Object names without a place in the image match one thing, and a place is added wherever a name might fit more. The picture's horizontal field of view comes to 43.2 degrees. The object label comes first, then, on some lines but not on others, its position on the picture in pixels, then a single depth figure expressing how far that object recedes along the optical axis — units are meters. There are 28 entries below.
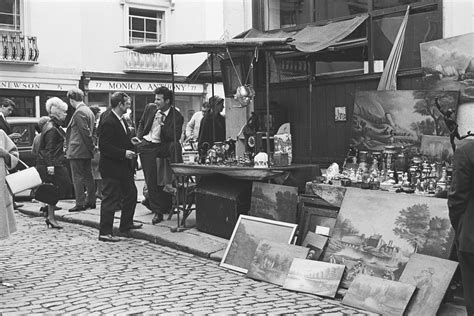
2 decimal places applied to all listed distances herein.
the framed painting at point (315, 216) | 6.46
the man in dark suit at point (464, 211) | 4.27
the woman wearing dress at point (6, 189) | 6.34
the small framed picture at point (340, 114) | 8.88
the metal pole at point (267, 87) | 7.38
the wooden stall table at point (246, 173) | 7.27
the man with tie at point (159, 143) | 8.86
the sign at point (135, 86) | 23.88
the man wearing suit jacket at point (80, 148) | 10.22
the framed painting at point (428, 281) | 4.88
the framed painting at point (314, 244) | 6.14
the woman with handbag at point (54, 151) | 9.39
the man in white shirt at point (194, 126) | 13.66
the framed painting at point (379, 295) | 4.98
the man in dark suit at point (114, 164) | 8.00
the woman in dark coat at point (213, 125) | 10.41
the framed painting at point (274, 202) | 7.01
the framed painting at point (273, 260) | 6.09
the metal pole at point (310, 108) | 9.48
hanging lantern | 8.68
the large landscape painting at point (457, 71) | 6.88
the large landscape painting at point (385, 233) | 5.33
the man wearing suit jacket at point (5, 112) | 10.82
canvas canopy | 7.25
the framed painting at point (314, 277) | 5.64
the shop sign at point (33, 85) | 21.69
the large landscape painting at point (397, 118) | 7.23
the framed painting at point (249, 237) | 6.63
